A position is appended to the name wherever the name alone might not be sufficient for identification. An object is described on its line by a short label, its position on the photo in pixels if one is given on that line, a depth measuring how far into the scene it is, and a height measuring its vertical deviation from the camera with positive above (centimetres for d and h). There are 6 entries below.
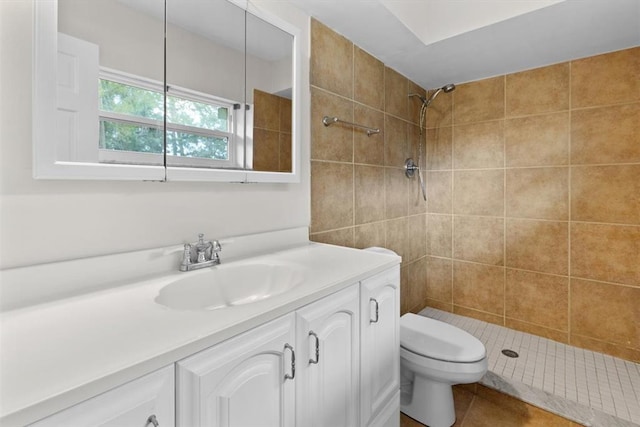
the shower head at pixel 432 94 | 238 +94
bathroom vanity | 51 -29
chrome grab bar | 174 +51
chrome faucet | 110 -16
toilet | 145 -73
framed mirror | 87 +41
